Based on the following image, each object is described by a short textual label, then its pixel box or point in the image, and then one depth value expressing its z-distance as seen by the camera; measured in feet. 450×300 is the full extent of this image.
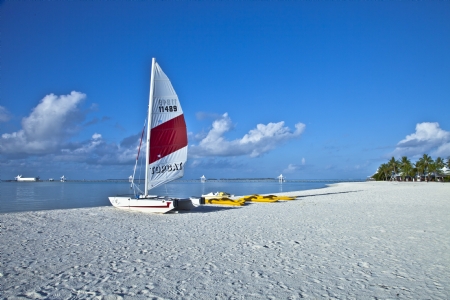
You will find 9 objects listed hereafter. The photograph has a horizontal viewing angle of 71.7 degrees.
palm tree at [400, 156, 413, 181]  269.64
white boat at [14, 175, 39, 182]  518.37
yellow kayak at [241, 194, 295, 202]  67.56
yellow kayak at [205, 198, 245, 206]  60.59
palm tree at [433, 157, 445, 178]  244.22
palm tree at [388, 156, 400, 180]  296.92
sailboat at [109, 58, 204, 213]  45.93
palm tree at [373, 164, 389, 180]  318.86
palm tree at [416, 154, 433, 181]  253.44
